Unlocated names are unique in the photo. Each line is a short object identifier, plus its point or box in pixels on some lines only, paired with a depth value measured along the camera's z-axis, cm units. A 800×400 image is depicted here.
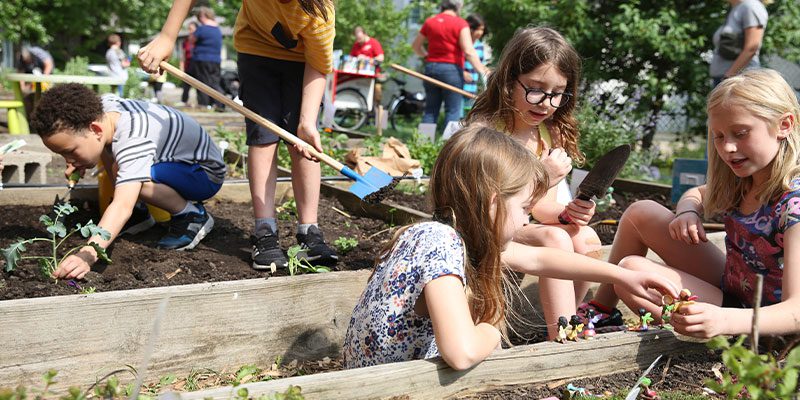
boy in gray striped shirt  325
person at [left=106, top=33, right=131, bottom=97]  1643
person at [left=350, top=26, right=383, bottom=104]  1341
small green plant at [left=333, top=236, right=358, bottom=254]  372
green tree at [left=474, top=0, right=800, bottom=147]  898
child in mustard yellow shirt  330
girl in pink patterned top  243
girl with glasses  299
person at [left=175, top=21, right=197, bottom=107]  1325
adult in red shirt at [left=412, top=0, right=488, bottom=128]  821
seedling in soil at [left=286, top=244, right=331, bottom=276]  306
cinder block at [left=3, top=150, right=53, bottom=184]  532
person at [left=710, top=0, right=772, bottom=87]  604
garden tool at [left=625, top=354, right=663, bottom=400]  205
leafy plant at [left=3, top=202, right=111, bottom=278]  287
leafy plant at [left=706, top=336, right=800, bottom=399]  141
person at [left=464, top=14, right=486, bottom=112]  989
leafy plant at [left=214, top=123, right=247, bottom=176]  601
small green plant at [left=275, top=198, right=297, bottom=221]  445
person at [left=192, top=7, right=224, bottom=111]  1254
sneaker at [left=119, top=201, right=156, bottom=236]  389
